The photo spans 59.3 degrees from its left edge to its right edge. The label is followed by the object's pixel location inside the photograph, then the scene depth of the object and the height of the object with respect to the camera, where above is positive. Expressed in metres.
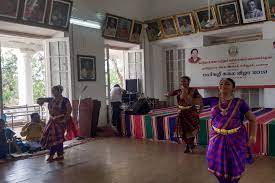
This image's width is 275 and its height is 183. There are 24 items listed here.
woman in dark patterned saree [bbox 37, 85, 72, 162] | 3.70 -0.51
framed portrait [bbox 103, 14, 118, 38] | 6.12 +1.50
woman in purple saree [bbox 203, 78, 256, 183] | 2.09 -0.48
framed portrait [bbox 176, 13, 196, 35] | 6.33 +1.60
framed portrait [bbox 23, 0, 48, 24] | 4.56 +1.47
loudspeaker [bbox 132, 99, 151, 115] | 5.42 -0.52
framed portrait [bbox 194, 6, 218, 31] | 5.95 +1.61
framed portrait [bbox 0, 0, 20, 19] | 4.27 +1.41
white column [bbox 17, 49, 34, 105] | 8.19 +0.26
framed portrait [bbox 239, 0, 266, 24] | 5.33 +1.61
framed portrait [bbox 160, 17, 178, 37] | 6.62 +1.59
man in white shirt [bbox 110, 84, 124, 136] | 5.77 -0.41
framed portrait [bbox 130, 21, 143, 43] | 6.81 +1.52
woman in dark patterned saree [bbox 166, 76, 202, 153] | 3.84 -0.53
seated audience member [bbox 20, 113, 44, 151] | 4.46 -0.84
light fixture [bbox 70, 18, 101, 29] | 5.63 +1.50
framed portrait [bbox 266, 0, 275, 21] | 5.19 +1.59
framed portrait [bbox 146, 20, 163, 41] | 6.93 +1.56
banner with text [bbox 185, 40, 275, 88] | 5.63 +0.46
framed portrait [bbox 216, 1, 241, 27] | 5.61 +1.64
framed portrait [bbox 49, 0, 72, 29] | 4.92 +1.52
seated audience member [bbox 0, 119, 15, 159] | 3.96 -0.87
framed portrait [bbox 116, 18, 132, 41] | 6.40 +1.50
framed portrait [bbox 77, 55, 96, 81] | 5.71 +0.43
